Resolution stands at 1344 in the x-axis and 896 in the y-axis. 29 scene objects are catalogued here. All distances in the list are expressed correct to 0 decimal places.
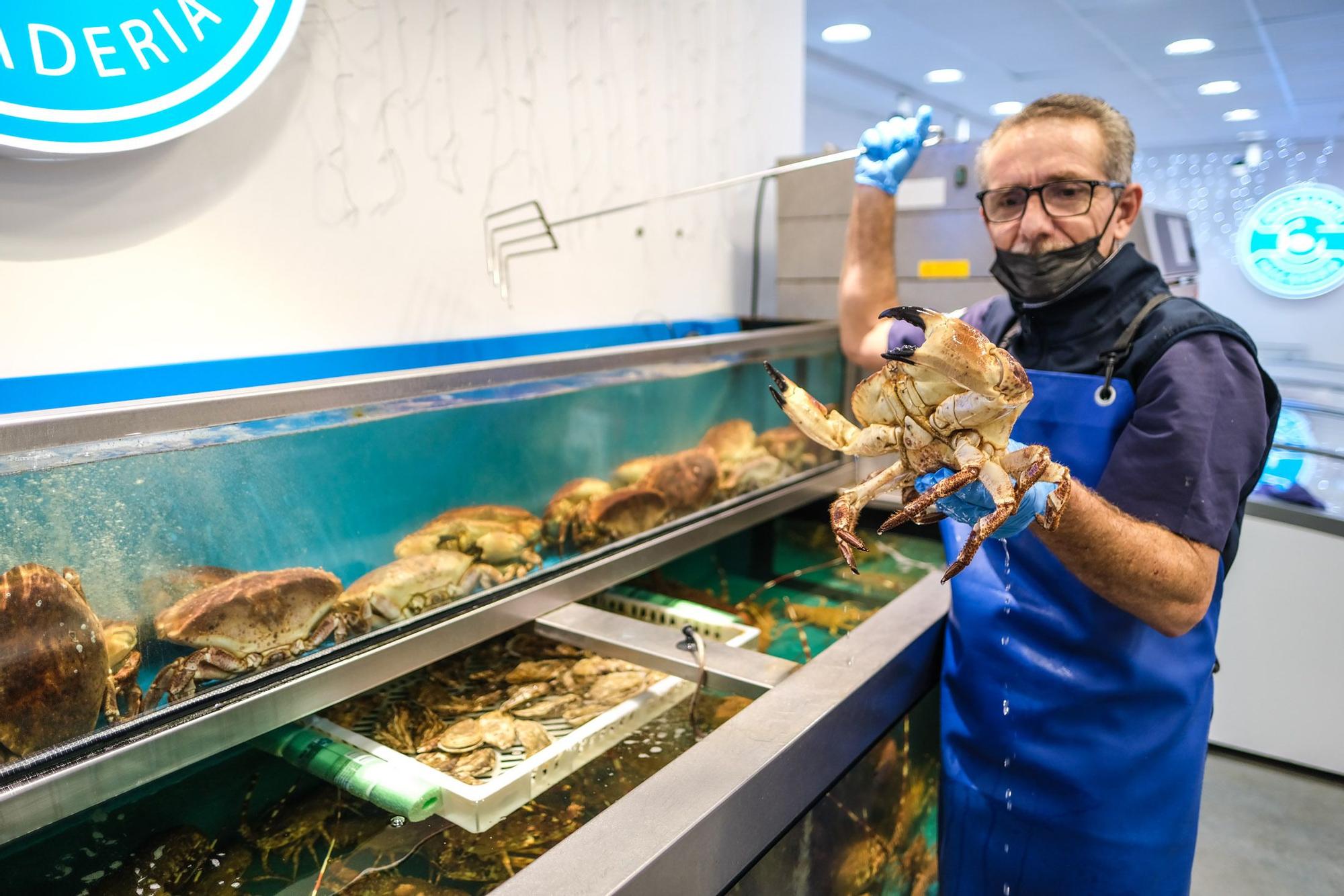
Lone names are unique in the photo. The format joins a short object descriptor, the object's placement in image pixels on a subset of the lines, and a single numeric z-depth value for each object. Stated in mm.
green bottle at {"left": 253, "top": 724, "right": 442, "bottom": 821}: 1198
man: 1359
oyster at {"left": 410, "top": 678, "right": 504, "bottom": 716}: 1524
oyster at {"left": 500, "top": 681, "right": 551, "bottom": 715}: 1521
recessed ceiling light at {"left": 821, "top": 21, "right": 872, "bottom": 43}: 5316
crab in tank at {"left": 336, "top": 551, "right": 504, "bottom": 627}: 1419
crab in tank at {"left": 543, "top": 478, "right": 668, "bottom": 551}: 1839
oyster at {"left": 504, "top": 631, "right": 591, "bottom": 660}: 1707
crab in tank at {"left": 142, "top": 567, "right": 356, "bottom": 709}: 1182
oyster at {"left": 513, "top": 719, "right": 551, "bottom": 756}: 1378
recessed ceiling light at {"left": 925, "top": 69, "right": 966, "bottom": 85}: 6715
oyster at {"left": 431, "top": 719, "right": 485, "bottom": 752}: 1366
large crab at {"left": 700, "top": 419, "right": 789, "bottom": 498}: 2264
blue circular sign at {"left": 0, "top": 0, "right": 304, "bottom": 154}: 1406
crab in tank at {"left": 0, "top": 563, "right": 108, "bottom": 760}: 1006
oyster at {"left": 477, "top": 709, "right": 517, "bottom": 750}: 1384
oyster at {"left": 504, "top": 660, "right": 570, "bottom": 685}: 1629
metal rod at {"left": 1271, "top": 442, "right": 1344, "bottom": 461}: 3066
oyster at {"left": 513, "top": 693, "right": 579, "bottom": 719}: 1493
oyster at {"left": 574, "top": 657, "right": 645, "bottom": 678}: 1618
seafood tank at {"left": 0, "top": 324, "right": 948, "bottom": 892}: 1055
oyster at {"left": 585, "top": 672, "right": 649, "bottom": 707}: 1538
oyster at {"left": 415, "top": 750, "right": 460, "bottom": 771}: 1318
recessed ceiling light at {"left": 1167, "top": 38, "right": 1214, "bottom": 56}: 5242
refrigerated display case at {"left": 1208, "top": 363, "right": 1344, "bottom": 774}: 3021
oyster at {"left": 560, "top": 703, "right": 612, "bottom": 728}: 1471
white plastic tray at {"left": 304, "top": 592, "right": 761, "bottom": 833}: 1222
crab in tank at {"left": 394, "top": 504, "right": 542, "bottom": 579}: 1577
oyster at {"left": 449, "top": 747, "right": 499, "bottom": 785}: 1284
